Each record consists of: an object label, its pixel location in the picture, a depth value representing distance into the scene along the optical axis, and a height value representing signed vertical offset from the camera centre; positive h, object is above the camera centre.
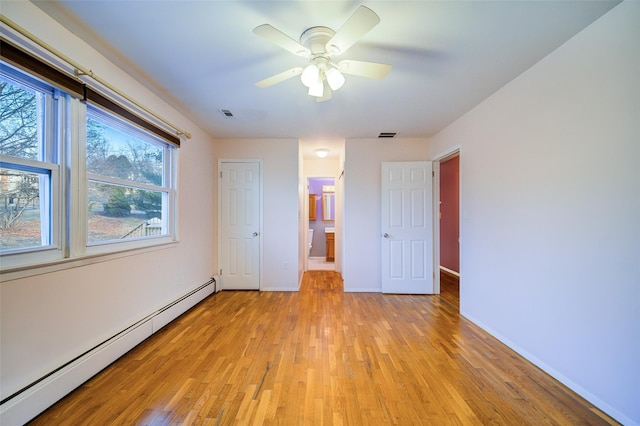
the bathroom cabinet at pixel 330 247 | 6.84 -0.88
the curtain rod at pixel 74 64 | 1.38 +1.02
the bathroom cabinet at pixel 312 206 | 7.41 +0.24
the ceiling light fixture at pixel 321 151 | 4.78 +1.18
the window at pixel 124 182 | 2.04 +0.31
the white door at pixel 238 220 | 4.20 -0.09
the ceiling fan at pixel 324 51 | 1.46 +1.07
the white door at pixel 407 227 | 3.99 -0.20
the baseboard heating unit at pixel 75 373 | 1.41 -1.08
